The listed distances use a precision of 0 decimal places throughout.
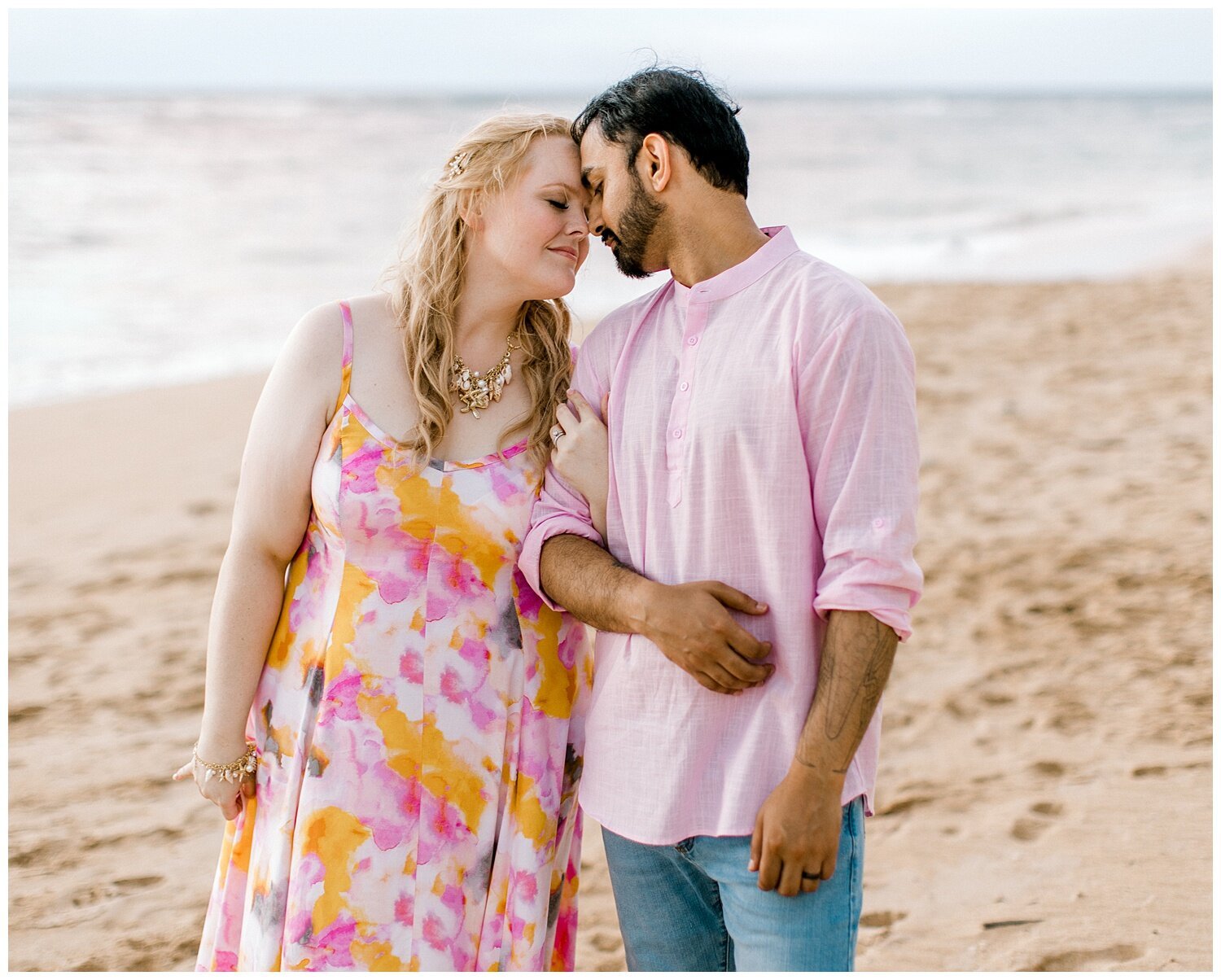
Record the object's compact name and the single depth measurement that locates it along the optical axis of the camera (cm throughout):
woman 226
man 188
